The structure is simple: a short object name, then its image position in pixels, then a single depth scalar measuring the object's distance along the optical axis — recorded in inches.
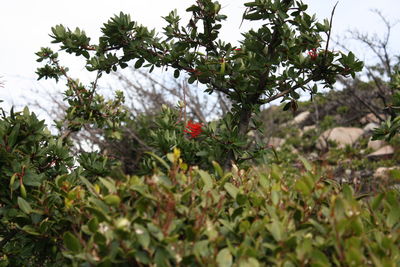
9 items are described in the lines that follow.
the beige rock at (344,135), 572.5
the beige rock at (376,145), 536.4
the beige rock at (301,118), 711.1
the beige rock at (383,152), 495.2
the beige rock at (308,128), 657.1
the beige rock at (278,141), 626.9
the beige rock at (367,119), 617.6
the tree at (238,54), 128.0
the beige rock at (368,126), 586.0
